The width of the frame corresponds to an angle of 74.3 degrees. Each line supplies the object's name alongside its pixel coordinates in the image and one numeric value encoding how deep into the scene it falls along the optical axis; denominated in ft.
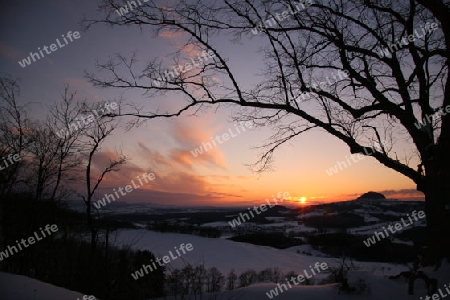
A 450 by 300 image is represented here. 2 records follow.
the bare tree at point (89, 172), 47.32
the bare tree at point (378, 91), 24.30
